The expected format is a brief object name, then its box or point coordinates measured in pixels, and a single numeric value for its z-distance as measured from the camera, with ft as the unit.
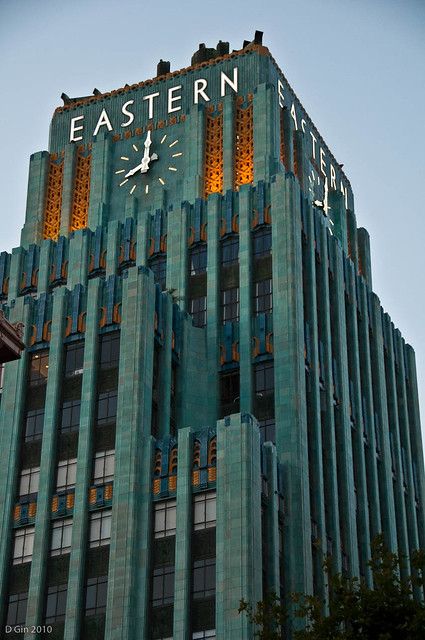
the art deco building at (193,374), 256.73
